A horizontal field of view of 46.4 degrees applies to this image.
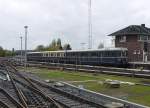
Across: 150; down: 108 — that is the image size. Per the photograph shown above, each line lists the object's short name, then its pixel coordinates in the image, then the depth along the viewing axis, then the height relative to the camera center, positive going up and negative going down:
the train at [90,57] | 22.35 -0.34
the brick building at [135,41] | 27.09 +2.16
